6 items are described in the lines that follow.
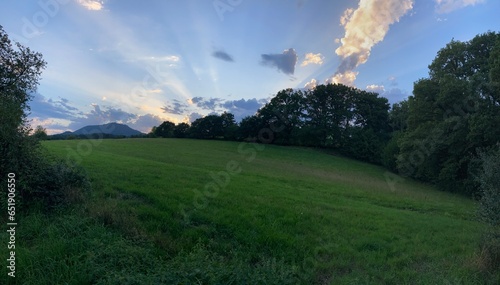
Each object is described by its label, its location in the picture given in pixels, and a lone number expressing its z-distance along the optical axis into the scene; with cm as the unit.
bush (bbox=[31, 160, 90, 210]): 860
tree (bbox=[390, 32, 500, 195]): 3061
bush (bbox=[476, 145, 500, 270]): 774
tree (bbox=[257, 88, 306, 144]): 7312
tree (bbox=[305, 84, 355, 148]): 6906
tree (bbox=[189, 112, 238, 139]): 8106
